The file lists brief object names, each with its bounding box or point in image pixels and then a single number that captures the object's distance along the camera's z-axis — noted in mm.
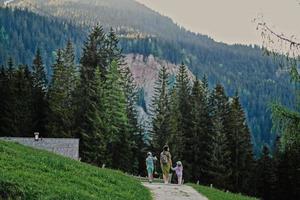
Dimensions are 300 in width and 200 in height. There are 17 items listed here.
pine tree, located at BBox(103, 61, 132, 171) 55281
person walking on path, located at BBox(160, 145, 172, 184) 30422
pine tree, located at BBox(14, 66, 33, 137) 59219
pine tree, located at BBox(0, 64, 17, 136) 59031
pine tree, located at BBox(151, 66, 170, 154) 61406
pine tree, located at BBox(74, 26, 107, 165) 54653
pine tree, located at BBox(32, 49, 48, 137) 60912
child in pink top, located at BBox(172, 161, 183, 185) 32012
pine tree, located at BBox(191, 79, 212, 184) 58875
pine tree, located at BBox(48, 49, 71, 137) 57344
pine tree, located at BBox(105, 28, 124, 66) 61438
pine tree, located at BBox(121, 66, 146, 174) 62209
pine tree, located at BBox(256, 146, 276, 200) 61719
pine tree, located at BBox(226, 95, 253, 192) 60125
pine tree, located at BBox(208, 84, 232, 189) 56969
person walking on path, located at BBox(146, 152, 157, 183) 32125
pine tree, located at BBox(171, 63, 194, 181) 59500
